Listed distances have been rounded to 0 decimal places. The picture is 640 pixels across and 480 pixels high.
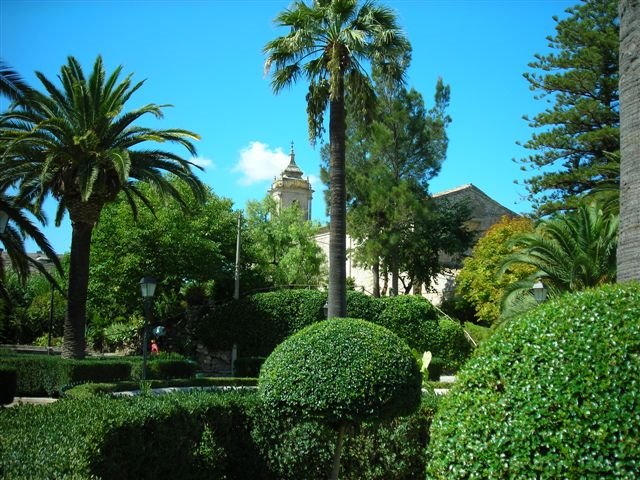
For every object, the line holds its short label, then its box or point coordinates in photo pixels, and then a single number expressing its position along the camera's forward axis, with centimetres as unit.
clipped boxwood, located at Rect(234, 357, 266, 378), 2438
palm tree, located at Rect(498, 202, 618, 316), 1709
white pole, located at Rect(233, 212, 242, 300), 2993
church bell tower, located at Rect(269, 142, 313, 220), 6800
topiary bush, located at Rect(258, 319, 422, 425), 666
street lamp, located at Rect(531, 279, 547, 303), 1595
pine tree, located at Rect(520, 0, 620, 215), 3073
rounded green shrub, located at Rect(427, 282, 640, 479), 380
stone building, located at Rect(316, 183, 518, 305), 4075
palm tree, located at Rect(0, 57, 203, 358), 1770
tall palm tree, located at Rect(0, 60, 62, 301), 1412
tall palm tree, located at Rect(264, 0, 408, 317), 1628
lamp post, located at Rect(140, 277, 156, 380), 1742
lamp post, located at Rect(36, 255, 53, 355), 3238
